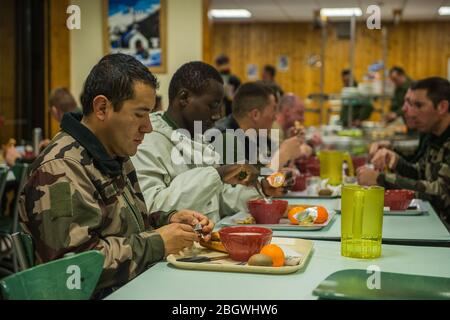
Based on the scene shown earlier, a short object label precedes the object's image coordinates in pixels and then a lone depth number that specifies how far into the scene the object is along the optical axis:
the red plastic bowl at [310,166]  3.53
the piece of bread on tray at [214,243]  1.61
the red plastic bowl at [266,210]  2.02
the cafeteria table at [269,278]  1.24
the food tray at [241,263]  1.39
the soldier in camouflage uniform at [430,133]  3.17
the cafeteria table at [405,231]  1.82
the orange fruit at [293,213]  2.01
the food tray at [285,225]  1.94
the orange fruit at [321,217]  2.02
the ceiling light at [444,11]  10.45
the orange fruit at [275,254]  1.44
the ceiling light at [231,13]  10.81
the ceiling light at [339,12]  10.11
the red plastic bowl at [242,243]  1.51
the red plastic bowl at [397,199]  2.28
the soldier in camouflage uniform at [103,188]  1.41
